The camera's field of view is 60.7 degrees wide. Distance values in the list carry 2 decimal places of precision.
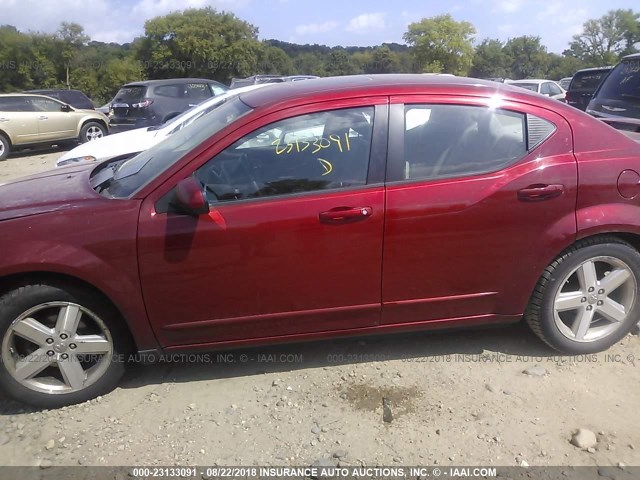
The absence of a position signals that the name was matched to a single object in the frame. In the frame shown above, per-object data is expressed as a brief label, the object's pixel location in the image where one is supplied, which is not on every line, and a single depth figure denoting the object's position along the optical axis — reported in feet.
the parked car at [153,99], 41.70
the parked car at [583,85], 44.78
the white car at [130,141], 21.49
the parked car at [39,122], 42.24
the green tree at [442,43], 192.13
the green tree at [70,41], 156.15
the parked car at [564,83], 102.09
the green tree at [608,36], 225.76
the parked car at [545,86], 60.59
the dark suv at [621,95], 20.23
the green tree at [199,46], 189.78
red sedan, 9.10
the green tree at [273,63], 201.57
